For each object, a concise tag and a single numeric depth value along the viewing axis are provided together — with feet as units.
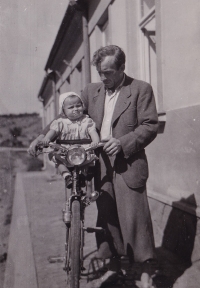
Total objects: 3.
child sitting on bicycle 10.50
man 9.93
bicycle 9.02
